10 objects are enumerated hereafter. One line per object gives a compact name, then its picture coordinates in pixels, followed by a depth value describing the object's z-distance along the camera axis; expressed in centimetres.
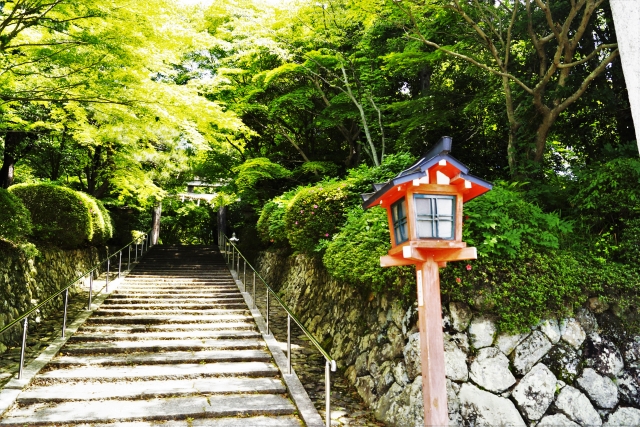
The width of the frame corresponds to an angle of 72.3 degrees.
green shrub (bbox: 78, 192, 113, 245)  1136
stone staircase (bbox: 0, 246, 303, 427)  497
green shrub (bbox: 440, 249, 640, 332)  520
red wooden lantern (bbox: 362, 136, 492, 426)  411
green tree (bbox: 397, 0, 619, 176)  712
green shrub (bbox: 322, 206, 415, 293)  571
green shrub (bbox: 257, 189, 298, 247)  1066
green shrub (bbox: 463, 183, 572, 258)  548
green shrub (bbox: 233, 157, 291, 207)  1262
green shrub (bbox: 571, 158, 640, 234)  593
